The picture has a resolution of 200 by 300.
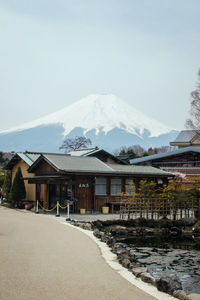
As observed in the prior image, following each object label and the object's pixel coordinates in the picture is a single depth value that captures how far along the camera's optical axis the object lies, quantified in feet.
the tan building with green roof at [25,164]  100.63
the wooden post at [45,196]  85.96
